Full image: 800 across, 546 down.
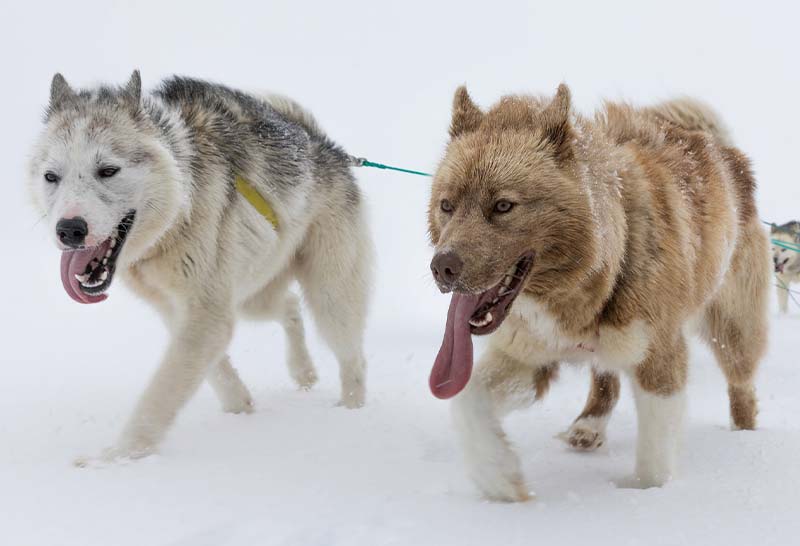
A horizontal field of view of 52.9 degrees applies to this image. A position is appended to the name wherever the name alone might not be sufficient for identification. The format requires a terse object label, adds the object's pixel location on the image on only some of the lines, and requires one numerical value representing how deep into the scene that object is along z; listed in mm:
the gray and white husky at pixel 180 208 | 3547
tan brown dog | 2734
